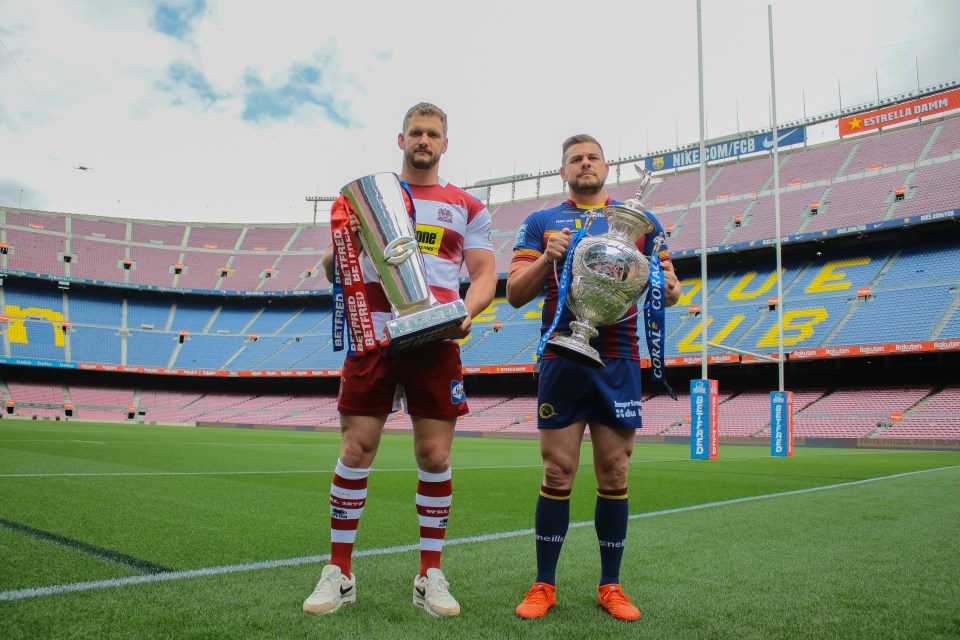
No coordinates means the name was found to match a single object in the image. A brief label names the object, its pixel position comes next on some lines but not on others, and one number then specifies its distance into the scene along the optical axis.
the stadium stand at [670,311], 24.92
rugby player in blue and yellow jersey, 2.73
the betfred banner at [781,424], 15.49
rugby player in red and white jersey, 2.67
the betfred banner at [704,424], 13.50
